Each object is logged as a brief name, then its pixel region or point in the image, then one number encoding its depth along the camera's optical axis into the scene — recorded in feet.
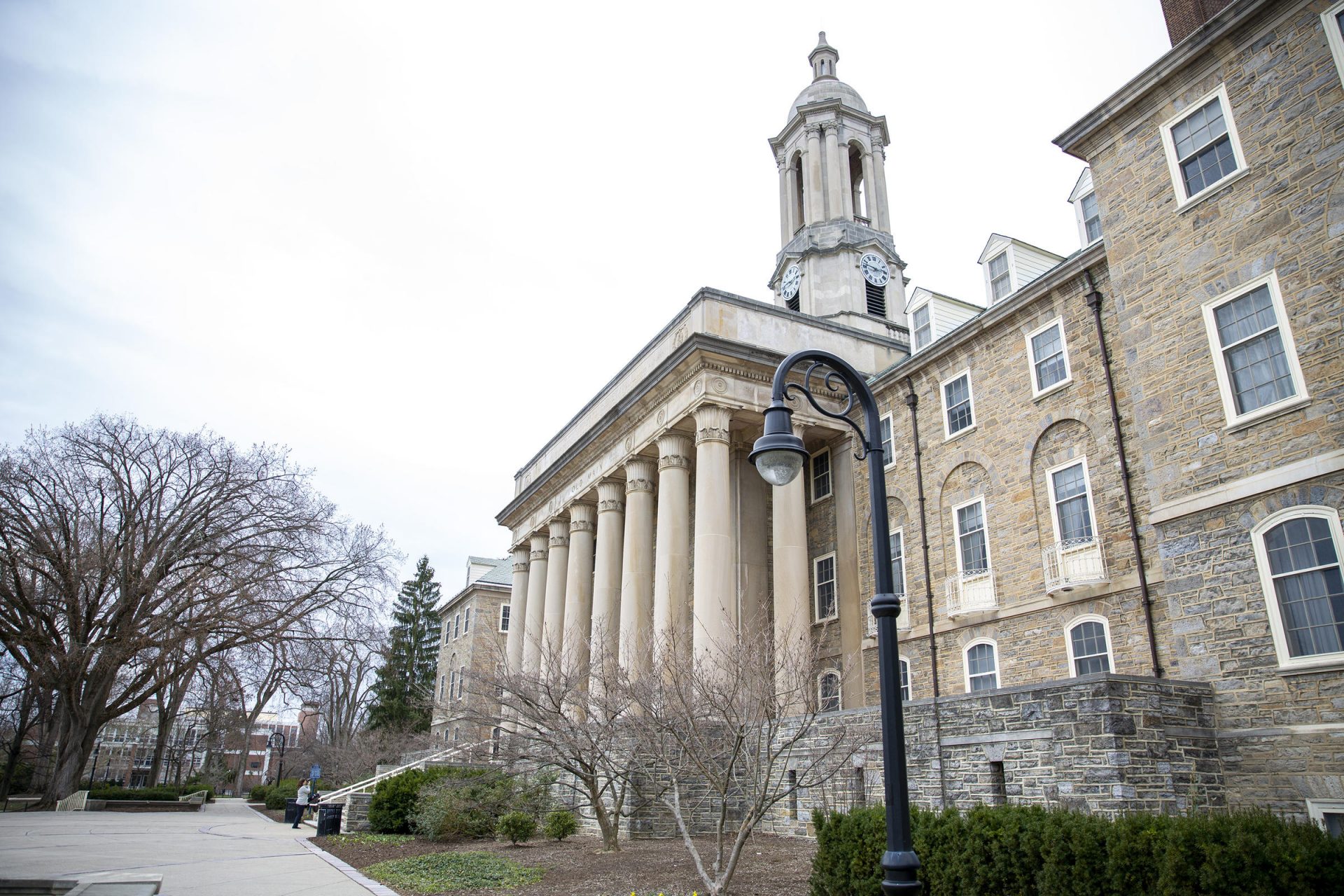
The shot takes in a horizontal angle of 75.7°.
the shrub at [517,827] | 66.08
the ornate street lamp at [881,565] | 20.62
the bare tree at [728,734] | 43.11
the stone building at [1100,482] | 45.16
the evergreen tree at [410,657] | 199.93
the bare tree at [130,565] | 111.24
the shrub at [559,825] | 69.92
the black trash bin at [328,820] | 82.02
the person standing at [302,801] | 102.63
